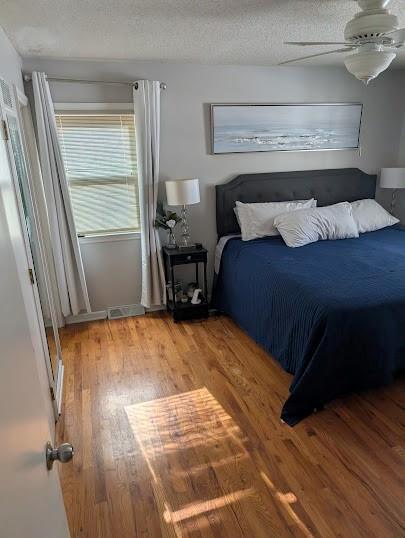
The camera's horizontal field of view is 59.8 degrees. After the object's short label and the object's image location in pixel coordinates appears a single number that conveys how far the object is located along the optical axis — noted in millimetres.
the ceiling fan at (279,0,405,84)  1778
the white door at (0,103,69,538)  625
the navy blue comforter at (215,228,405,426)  2094
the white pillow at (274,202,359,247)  3303
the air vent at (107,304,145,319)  3727
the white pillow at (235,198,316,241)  3527
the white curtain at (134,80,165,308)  3211
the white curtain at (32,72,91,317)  2969
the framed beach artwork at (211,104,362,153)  3596
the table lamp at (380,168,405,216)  3893
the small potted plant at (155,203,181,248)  3455
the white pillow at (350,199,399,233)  3727
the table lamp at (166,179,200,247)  3240
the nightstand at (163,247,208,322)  3455
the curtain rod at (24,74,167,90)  2938
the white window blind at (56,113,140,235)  3285
